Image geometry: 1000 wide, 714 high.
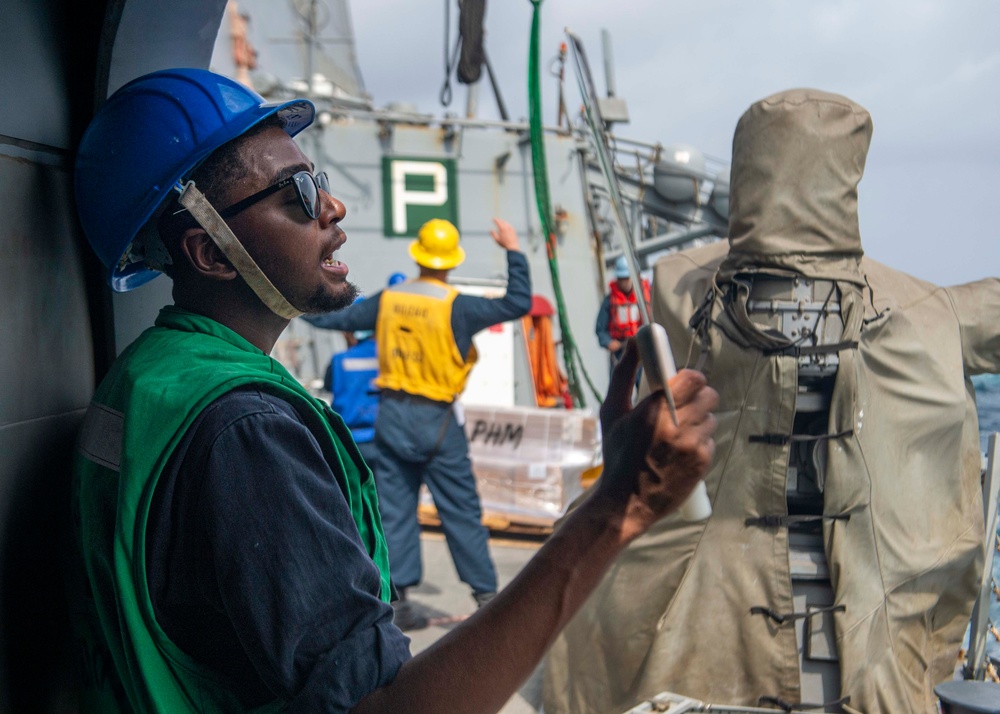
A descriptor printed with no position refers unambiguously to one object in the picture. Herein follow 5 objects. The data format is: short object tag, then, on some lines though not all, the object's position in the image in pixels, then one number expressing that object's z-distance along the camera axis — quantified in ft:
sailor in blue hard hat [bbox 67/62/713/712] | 3.39
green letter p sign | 36.88
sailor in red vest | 34.86
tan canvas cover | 10.67
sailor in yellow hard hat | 17.80
